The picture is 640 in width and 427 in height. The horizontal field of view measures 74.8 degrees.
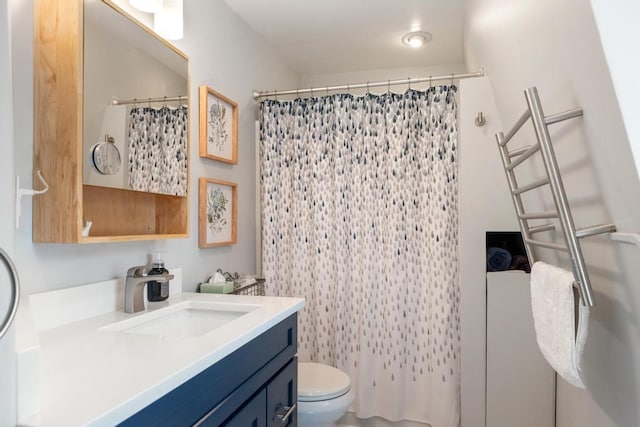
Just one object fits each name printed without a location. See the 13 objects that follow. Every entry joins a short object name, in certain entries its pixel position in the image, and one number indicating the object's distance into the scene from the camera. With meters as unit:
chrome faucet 1.43
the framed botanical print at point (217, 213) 1.99
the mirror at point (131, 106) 1.29
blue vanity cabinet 0.89
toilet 1.82
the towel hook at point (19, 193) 1.12
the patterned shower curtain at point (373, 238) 2.21
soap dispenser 1.54
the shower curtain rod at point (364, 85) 2.15
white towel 1.09
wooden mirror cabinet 1.19
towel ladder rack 1.00
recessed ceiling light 2.64
